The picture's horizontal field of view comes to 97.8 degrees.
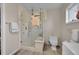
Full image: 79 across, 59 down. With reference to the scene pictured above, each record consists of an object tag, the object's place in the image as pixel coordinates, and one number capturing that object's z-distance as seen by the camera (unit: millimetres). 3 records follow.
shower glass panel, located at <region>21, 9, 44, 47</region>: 1794
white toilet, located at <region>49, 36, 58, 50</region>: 1766
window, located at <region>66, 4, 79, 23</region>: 1705
